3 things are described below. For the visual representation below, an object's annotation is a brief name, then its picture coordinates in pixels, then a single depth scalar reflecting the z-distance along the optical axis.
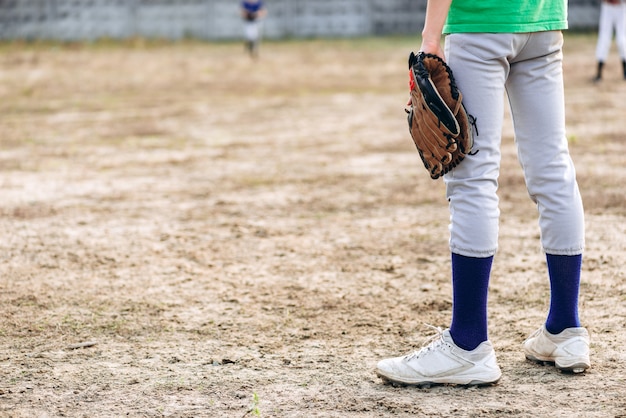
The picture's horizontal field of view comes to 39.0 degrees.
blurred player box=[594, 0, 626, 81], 11.93
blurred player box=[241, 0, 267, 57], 19.34
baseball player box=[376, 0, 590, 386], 2.80
